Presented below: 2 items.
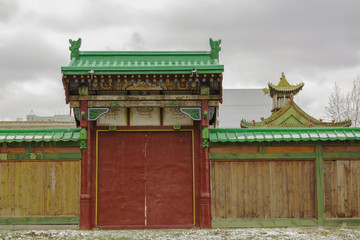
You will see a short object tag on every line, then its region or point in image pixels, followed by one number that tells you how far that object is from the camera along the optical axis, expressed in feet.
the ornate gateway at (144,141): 36.11
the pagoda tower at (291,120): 89.45
